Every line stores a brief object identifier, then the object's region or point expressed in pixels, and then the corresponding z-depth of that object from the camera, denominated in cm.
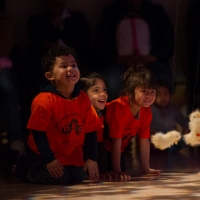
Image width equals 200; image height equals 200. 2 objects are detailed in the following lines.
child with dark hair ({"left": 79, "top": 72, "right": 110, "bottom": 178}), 514
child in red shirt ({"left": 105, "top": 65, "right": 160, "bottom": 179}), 507
